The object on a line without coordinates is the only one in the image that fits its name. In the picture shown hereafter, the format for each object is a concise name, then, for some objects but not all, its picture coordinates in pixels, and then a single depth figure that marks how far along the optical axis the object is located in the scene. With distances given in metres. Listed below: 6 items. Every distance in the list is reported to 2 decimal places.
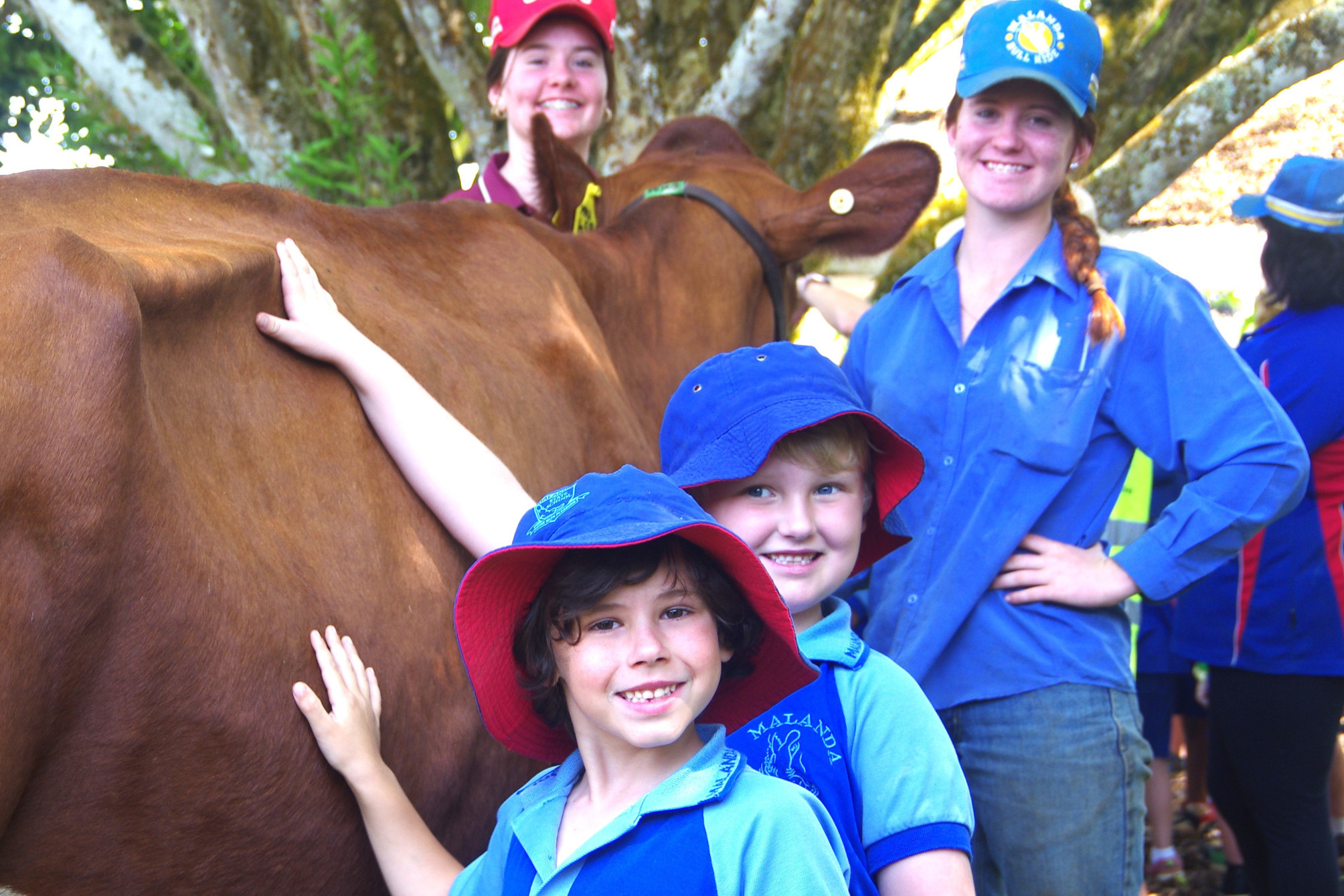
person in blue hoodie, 3.31
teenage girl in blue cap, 2.15
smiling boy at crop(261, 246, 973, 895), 1.56
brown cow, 1.30
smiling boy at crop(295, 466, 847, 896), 1.29
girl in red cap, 3.50
